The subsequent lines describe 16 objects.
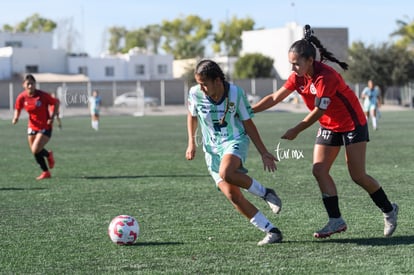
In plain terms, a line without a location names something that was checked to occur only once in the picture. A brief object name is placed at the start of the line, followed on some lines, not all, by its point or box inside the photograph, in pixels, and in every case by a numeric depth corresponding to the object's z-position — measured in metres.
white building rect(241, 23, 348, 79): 87.69
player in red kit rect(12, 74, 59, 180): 15.93
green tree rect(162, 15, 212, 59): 127.94
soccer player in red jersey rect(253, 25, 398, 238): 7.95
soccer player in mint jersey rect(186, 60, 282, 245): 7.93
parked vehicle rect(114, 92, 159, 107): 68.69
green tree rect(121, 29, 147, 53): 132.88
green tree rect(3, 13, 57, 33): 121.75
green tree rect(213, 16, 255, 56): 125.75
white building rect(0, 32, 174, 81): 77.06
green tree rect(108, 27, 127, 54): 138.25
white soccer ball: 8.21
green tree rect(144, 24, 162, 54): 131.38
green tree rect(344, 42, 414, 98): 76.50
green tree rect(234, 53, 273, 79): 90.38
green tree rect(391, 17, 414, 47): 94.88
